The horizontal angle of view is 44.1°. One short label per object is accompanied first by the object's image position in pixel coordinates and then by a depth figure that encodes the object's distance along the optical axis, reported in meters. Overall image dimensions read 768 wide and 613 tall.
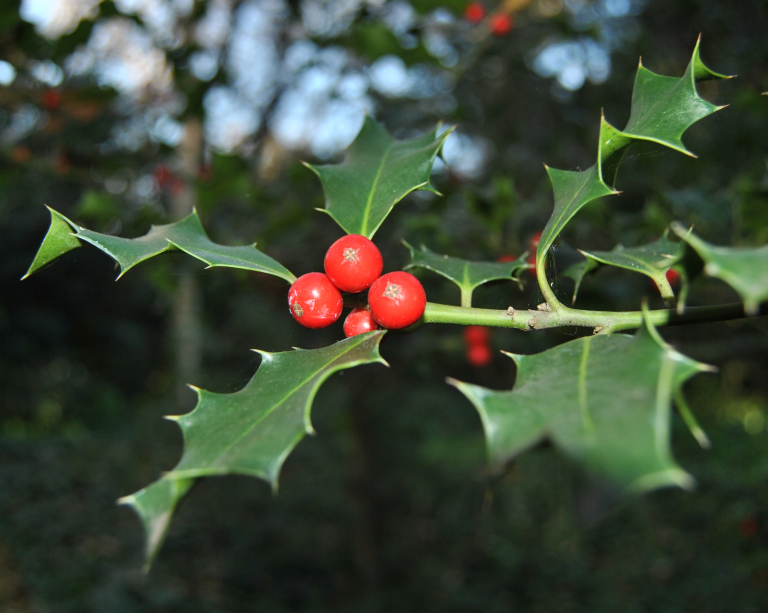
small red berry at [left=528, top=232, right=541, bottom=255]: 0.26
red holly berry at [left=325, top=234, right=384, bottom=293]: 0.14
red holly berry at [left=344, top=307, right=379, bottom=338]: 0.15
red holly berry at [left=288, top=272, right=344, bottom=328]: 0.14
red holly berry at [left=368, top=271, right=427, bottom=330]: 0.14
